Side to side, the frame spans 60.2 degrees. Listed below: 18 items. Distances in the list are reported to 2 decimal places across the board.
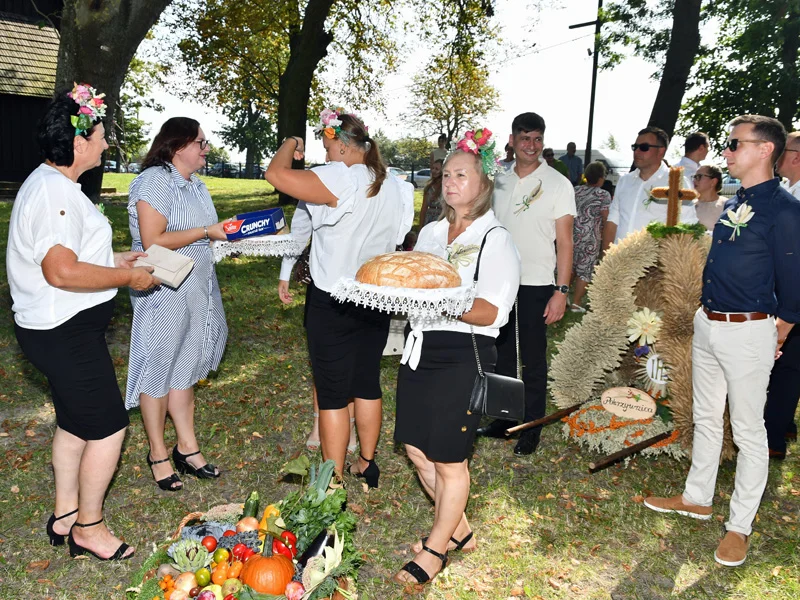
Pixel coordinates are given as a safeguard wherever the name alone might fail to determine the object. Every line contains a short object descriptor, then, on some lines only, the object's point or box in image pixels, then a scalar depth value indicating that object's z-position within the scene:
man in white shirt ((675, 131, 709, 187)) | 7.71
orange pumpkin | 2.51
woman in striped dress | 4.11
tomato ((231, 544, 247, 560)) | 2.75
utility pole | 24.12
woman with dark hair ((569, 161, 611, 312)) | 9.39
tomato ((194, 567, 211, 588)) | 2.55
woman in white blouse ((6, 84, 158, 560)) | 3.15
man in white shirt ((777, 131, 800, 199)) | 5.38
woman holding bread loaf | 3.20
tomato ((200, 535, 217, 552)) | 2.83
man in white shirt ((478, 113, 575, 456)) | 4.98
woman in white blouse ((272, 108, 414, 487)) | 3.86
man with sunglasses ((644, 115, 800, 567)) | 3.65
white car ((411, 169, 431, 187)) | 45.06
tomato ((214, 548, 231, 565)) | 2.69
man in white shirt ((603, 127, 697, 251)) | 6.33
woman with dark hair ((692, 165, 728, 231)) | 6.30
